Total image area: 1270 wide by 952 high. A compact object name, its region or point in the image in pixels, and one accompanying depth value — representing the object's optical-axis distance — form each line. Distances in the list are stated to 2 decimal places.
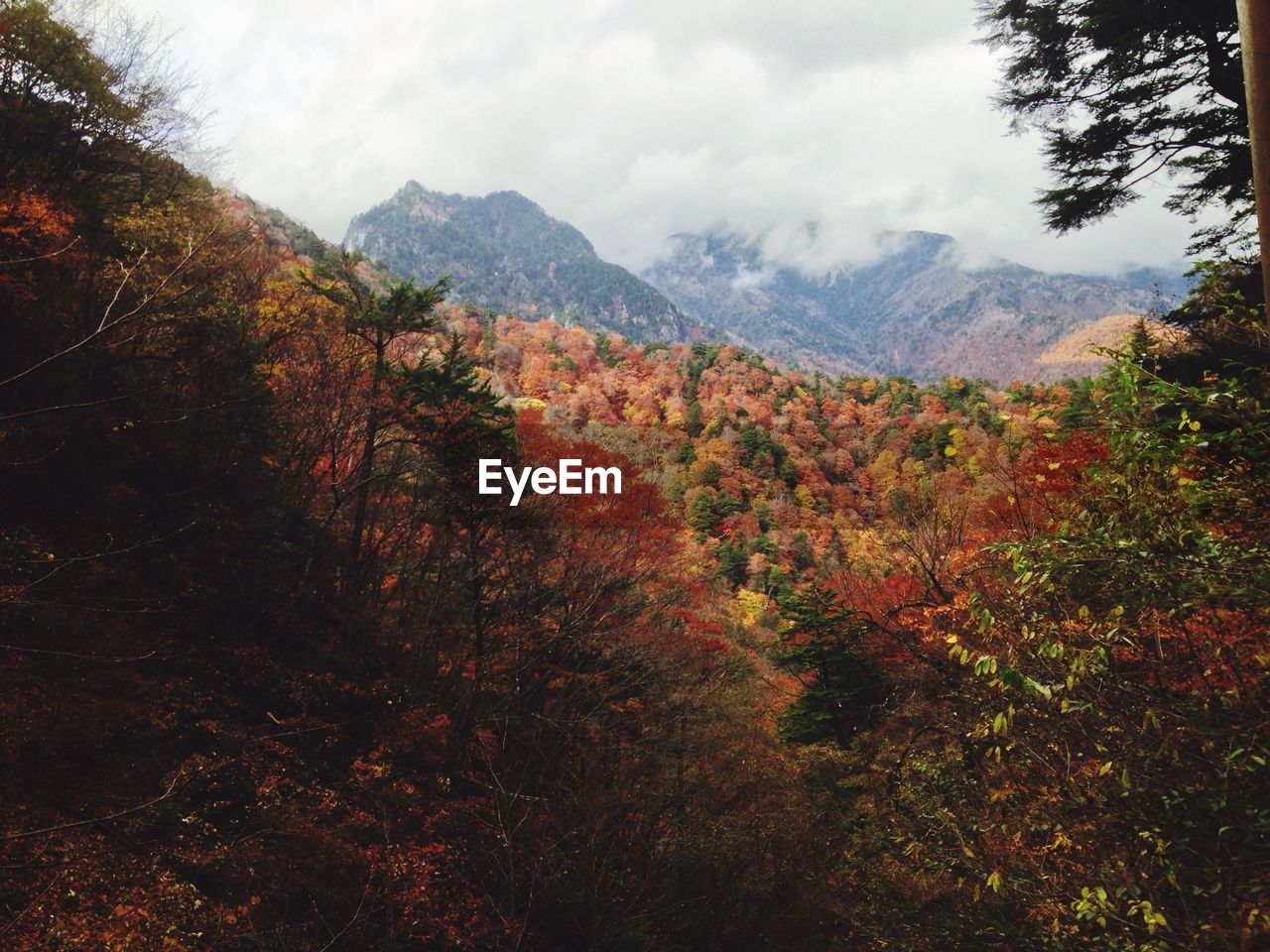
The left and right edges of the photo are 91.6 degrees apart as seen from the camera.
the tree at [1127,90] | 8.43
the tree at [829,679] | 20.42
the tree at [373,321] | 17.58
